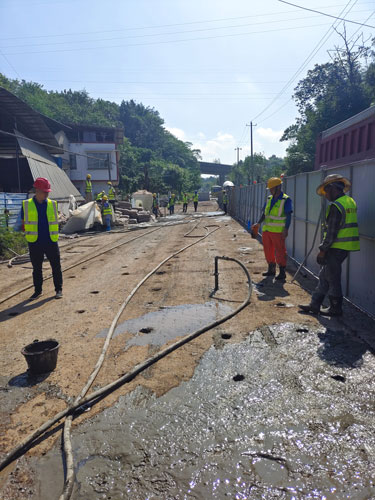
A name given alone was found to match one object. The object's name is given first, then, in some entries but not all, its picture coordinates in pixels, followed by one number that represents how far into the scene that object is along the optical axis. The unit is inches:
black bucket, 141.3
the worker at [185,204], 1232.1
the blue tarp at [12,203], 548.4
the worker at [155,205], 1087.6
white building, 1523.1
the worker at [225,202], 1078.4
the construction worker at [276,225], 268.5
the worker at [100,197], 686.5
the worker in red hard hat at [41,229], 237.1
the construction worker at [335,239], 181.6
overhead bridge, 3838.6
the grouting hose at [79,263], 248.1
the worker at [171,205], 1212.3
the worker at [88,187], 751.8
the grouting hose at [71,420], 86.9
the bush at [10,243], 424.2
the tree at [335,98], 1357.0
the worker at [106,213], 673.6
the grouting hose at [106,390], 100.0
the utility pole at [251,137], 2213.6
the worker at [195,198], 1197.9
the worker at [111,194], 778.8
